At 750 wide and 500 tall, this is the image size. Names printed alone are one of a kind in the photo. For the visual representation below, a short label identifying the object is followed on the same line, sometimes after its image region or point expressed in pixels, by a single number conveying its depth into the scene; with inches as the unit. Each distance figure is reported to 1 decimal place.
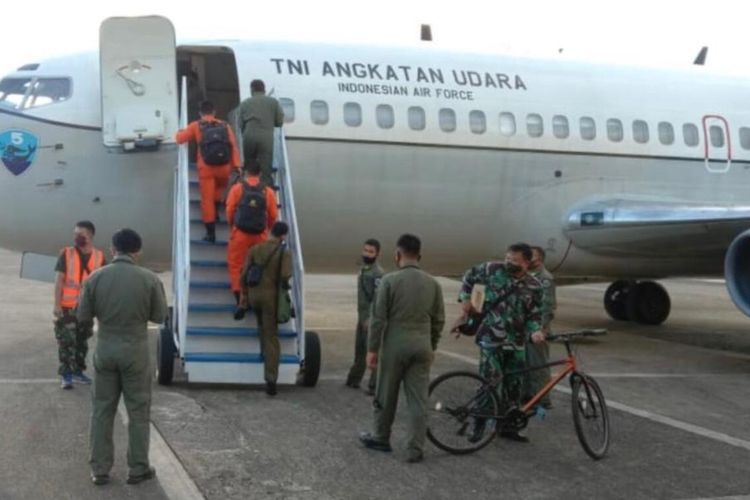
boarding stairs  358.6
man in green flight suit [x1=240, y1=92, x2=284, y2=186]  414.6
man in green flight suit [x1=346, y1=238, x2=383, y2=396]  356.2
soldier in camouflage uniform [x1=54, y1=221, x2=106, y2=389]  356.5
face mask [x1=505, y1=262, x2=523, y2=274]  295.4
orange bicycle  279.7
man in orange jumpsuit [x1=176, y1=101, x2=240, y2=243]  405.7
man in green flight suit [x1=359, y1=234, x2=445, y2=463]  268.5
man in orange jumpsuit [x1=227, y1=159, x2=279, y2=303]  374.6
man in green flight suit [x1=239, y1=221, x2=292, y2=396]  349.7
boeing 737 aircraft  437.7
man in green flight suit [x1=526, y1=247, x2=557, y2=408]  313.0
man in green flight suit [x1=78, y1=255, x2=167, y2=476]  239.0
